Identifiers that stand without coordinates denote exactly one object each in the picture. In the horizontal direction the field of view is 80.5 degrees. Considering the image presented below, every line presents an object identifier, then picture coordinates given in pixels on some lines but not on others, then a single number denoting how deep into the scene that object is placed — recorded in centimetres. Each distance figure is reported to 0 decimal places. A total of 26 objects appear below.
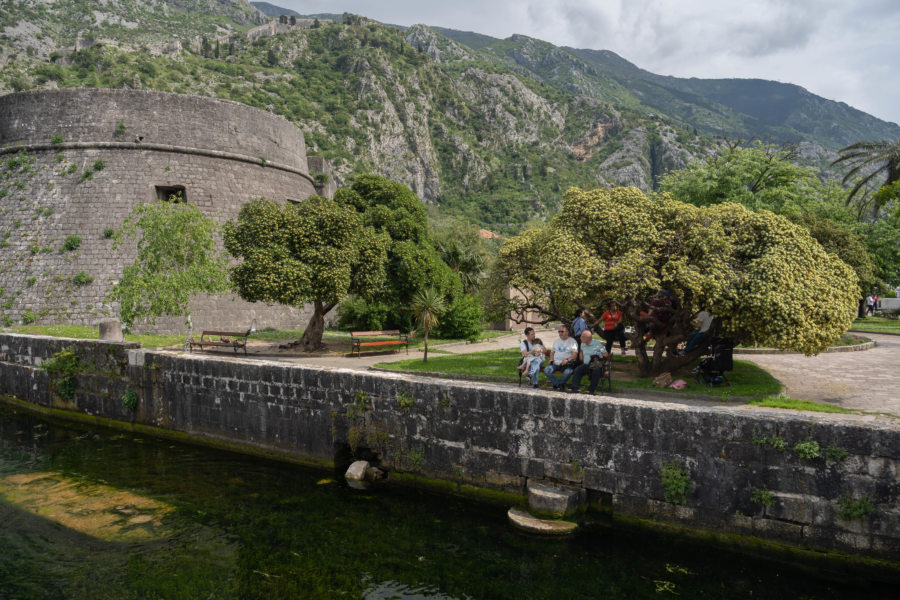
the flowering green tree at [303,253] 1585
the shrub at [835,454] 573
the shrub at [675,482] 642
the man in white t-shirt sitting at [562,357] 897
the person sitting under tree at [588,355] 867
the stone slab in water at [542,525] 666
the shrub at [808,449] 582
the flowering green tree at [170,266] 1638
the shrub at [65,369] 1274
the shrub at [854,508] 560
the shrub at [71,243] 2067
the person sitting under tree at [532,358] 951
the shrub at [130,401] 1151
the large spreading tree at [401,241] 1998
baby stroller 1080
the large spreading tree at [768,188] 2112
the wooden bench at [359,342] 1677
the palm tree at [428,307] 1734
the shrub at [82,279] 2023
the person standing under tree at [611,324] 1278
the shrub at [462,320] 2311
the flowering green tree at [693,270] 915
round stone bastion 2039
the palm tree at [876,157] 2225
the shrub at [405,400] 824
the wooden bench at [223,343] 1650
